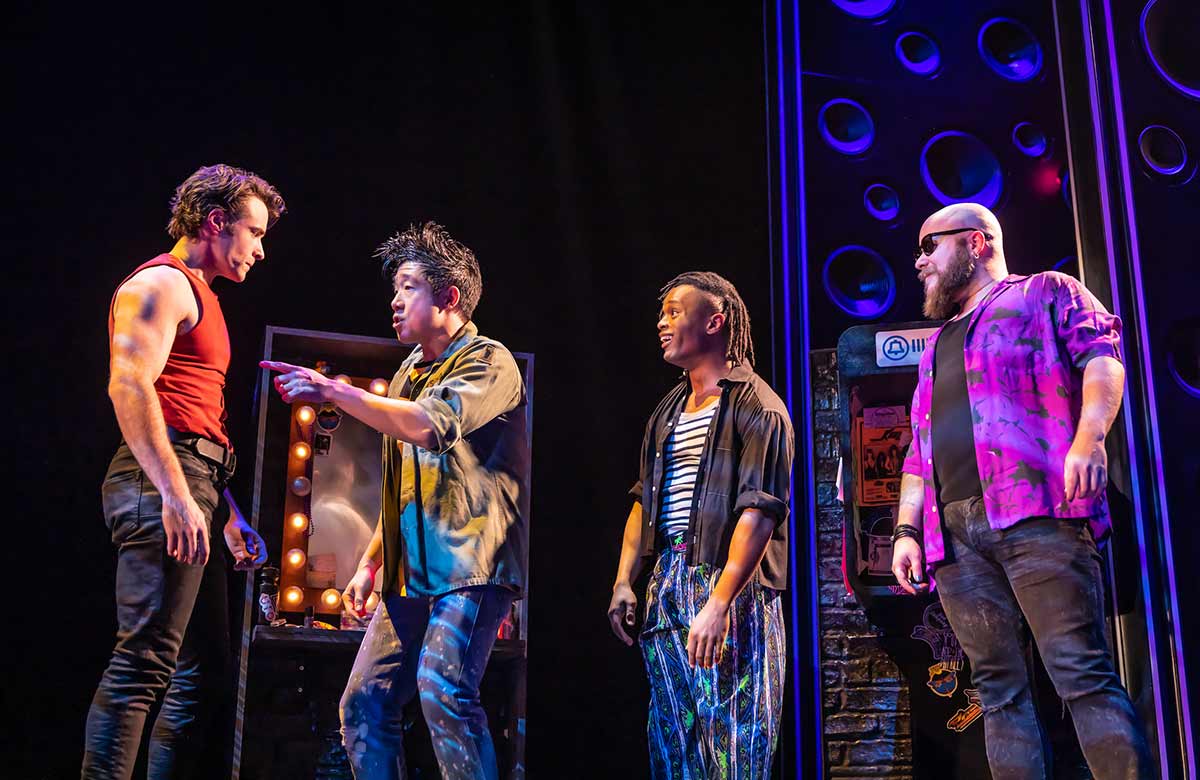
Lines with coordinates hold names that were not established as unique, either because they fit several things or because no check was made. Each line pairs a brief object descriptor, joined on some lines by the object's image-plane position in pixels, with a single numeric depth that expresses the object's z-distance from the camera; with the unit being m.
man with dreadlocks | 2.58
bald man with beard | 2.24
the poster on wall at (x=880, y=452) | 3.27
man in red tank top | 2.46
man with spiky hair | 2.48
